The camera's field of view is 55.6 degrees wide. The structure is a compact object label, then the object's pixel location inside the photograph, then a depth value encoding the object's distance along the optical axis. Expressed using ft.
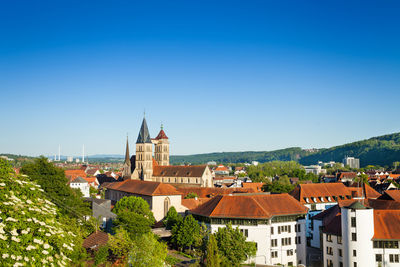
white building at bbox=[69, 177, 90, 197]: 402.05
